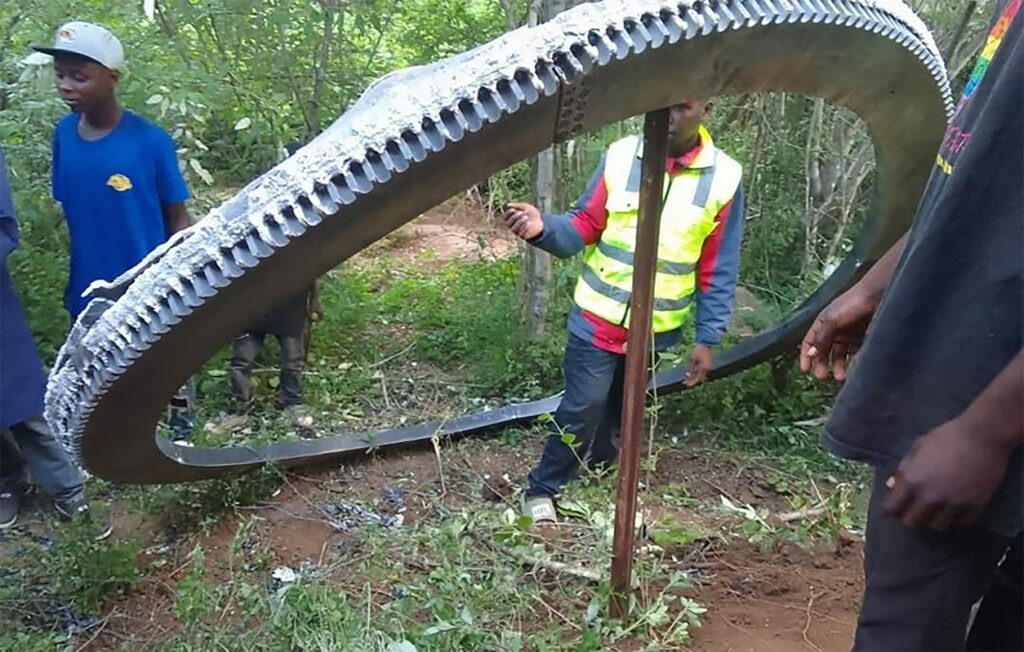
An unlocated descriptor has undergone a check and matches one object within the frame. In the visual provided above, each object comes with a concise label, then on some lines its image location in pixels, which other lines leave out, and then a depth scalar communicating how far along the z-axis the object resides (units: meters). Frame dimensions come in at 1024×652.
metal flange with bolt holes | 1.73
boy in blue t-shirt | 3.42
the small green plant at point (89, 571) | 2.91
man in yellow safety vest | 3.21
